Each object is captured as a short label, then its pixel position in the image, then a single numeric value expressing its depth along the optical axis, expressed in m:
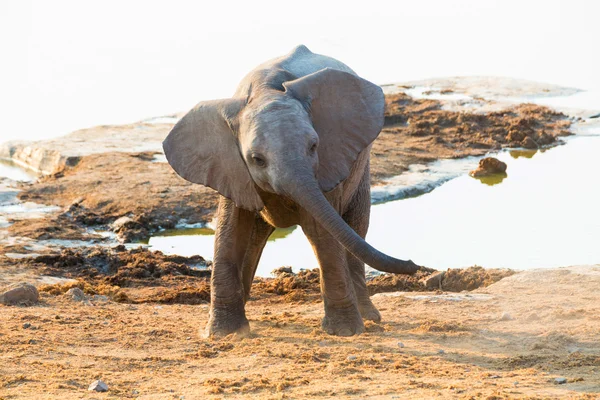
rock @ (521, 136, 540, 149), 35.66
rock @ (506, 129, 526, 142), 36.12
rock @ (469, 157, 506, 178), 30.91
